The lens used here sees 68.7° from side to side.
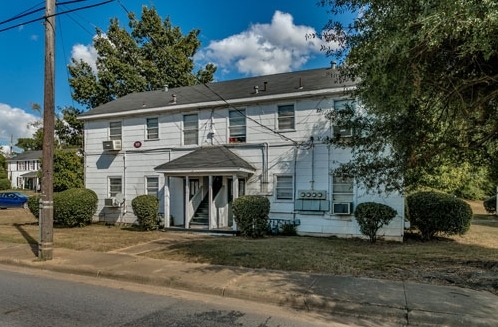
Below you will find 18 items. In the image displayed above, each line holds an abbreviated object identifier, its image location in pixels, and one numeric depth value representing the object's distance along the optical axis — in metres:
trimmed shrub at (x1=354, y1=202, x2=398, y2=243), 11.90
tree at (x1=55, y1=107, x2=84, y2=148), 29.23
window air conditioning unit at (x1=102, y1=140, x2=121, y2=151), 17.39
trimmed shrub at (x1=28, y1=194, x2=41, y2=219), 16.21
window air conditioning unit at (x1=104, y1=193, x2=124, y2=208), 17.17
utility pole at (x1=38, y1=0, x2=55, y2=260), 8.75
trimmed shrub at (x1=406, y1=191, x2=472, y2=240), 12.27
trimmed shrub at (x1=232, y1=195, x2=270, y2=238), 12.85
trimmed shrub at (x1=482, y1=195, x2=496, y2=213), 23.39
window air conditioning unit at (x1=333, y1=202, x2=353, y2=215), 13.22
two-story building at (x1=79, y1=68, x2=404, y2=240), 13.70
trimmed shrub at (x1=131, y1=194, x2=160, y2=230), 14.73
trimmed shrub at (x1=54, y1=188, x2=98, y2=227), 15.54
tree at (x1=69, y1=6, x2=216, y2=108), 28.30
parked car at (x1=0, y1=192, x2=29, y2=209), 27.31
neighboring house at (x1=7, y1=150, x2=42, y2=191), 58.38
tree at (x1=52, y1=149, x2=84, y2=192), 17.50
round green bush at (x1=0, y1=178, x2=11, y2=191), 48.29
